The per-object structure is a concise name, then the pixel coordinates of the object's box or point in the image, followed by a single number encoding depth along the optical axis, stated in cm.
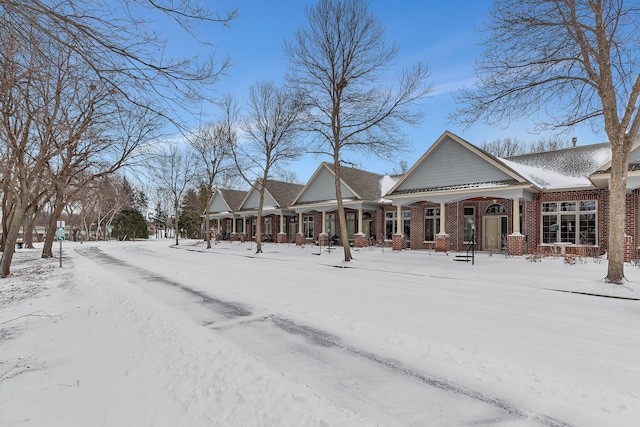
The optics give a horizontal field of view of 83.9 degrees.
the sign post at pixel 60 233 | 1756
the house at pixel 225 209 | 4294
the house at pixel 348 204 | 2752
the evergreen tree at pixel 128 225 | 6366
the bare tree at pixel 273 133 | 2706
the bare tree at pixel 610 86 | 1090
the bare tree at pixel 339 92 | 1864
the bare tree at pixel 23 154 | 1355
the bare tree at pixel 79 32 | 362
